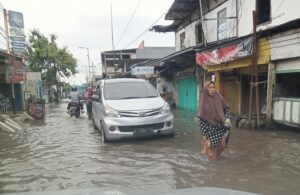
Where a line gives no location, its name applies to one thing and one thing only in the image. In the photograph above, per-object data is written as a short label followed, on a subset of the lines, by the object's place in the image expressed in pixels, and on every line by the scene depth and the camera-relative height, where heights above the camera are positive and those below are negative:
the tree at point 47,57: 41.94 +2.70
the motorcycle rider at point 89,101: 17.52 -1.11
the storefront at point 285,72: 10.12 +0.07
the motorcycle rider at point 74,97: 18.81 -0.99
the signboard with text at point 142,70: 21.67 +0.42
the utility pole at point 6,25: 21.16 +3.30
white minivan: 9.27 -0.98
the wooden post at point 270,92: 11.16 -0.55
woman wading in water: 7.13 -0.88
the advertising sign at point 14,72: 18.80 +0.39
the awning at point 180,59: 17.44 +0.94
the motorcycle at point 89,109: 17.45 -1.54
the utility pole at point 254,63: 11.00 +0.38
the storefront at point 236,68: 11.78 +0.31
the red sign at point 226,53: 11.80 +0.84
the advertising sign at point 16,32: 23.31 +3.19
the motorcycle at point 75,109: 18.72 -1.61
